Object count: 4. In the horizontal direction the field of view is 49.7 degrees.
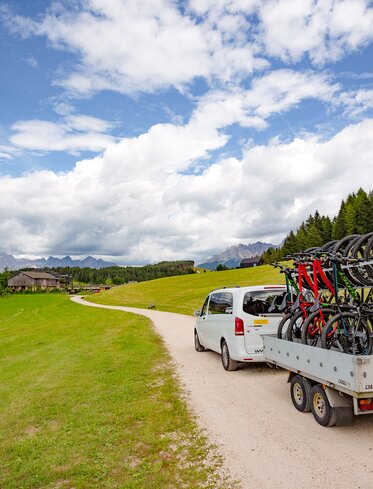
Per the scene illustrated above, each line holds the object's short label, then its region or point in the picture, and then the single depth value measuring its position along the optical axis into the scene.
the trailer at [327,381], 5.40
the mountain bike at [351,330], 6.95
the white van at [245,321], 10.03
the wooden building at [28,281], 148.88
